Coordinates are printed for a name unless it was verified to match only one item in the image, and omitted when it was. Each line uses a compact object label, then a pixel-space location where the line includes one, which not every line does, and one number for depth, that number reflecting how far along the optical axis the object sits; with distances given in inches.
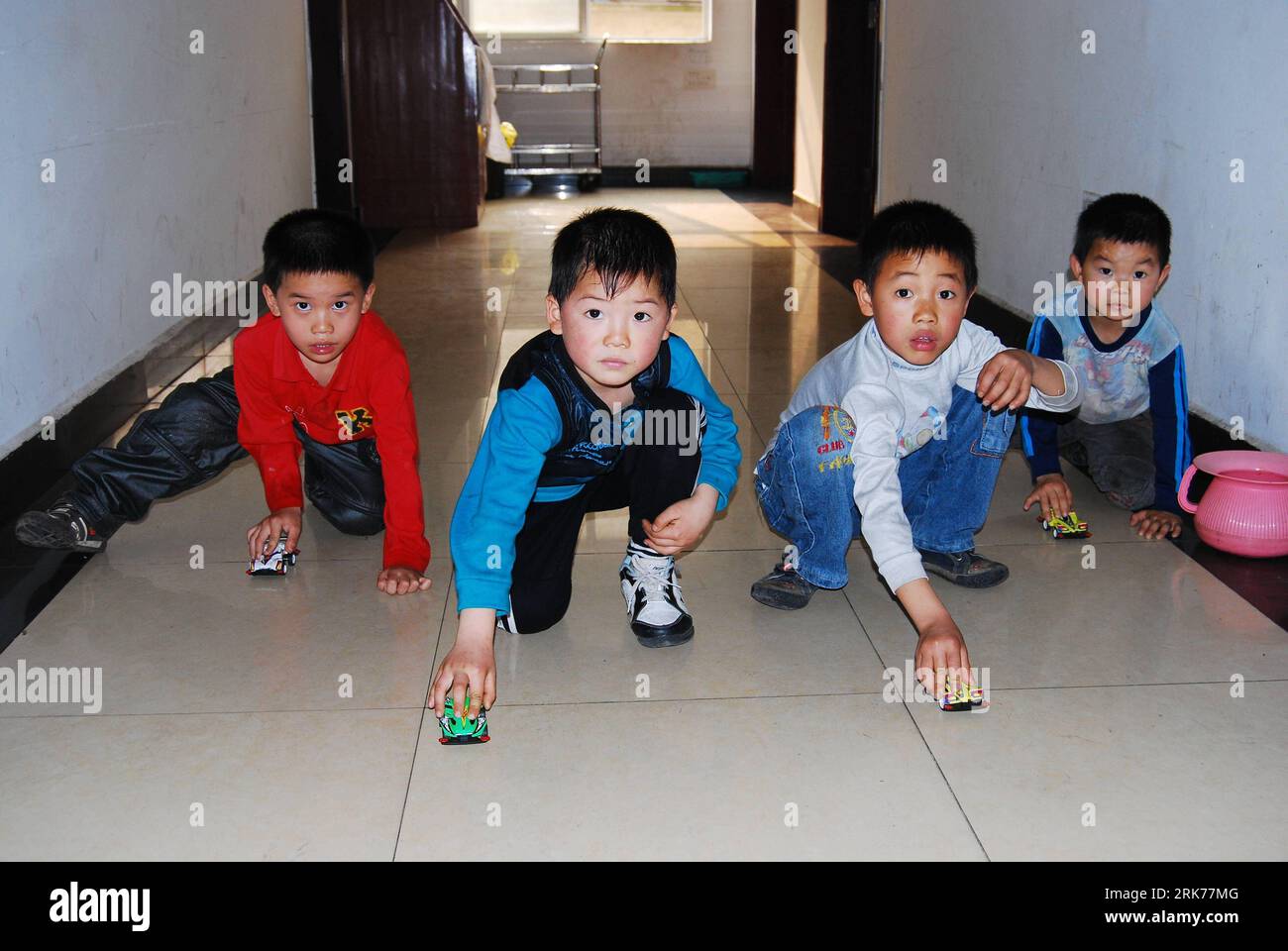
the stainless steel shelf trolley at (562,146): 322.0
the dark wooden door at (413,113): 242.8
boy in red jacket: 76.4
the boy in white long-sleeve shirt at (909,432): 66.7
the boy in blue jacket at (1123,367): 86.4
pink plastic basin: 79.6
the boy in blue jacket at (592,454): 60.0
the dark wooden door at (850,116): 224.1
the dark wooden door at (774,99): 324.8
